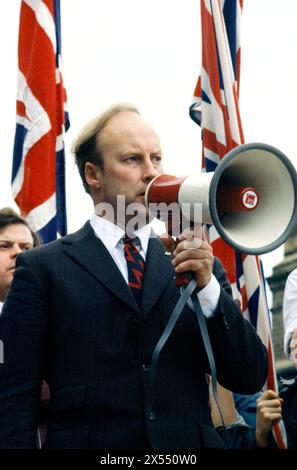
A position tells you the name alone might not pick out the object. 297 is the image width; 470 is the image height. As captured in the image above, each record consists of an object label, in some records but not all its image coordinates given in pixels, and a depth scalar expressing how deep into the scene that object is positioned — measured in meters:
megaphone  7.15
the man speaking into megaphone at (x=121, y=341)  7.56
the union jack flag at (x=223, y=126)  11.77
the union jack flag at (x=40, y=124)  13.96
